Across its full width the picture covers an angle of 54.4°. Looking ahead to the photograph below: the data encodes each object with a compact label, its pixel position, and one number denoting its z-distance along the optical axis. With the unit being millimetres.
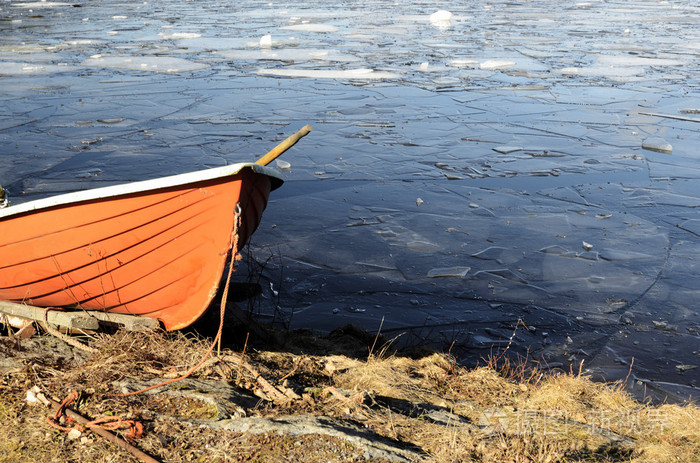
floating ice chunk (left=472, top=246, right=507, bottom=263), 4961
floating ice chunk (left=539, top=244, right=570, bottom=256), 5043
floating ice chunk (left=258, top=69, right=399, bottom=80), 10953
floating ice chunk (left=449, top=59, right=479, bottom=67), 11964
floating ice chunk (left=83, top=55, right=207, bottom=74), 11523
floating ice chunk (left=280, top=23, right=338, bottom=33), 16672
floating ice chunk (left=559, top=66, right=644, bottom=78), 11172
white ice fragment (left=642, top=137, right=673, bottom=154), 7227
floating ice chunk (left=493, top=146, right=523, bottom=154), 7207
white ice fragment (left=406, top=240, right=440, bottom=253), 5098
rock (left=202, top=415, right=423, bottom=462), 2566
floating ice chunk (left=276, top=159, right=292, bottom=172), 6721
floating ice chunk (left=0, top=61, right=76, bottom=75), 10984
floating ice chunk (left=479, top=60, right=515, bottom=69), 11648
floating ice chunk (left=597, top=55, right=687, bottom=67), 12062
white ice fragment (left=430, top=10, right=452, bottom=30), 18266
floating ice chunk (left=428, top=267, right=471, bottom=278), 4715
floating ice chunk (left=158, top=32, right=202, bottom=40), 15078
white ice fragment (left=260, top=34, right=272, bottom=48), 13938
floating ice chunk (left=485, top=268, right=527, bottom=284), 4680
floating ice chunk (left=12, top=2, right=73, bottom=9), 22609
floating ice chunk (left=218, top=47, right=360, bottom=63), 12570
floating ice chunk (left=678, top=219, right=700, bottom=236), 5363
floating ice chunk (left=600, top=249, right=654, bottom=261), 4949
